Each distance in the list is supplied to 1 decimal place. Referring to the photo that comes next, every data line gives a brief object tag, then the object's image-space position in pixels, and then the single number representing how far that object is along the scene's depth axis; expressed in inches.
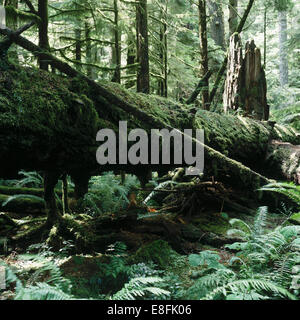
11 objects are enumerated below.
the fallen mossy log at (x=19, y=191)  246.0
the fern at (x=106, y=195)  247.1
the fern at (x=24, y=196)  210.2
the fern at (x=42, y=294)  86.2
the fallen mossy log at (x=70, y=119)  109.1
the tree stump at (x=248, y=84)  311.6
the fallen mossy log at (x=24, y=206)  224.4
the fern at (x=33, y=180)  268.5
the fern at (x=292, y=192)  142.4
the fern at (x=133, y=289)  93.1
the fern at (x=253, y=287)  91.2
